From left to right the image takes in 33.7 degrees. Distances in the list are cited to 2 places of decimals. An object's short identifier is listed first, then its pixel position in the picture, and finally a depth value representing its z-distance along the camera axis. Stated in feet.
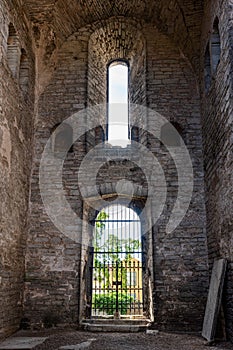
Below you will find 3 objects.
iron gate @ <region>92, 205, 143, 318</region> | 27.40
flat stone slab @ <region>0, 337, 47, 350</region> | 17.33
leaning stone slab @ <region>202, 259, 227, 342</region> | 18.81
